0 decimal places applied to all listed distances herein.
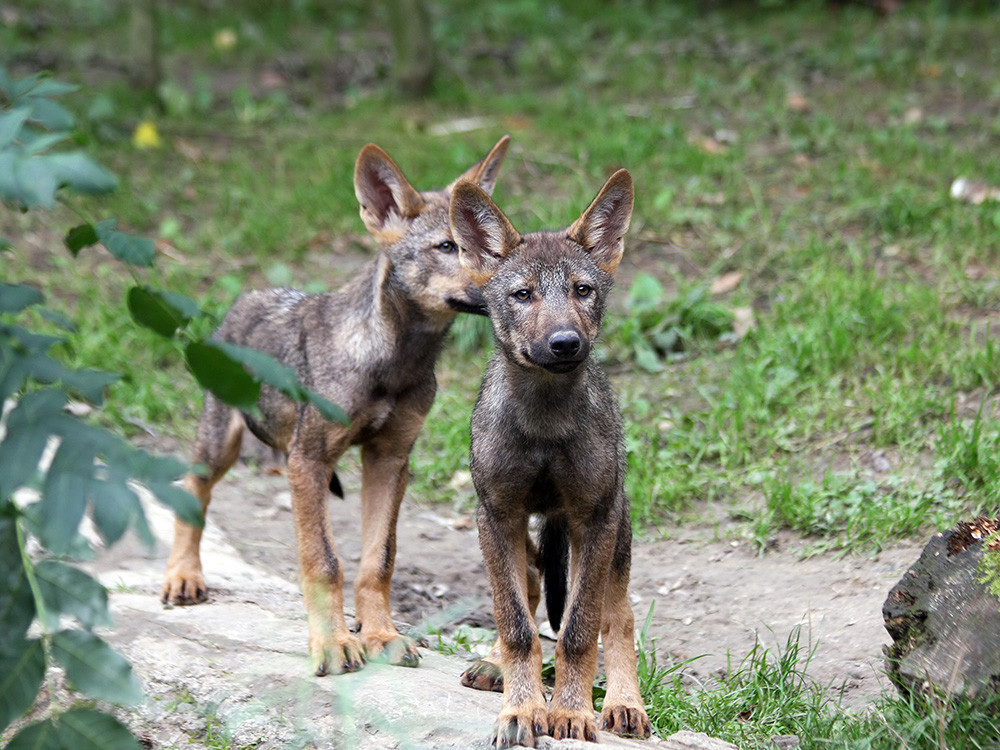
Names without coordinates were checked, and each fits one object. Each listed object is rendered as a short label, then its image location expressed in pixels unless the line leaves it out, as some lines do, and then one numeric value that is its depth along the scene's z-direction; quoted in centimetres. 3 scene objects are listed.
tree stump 722
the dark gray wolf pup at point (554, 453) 803
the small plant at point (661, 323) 1558
